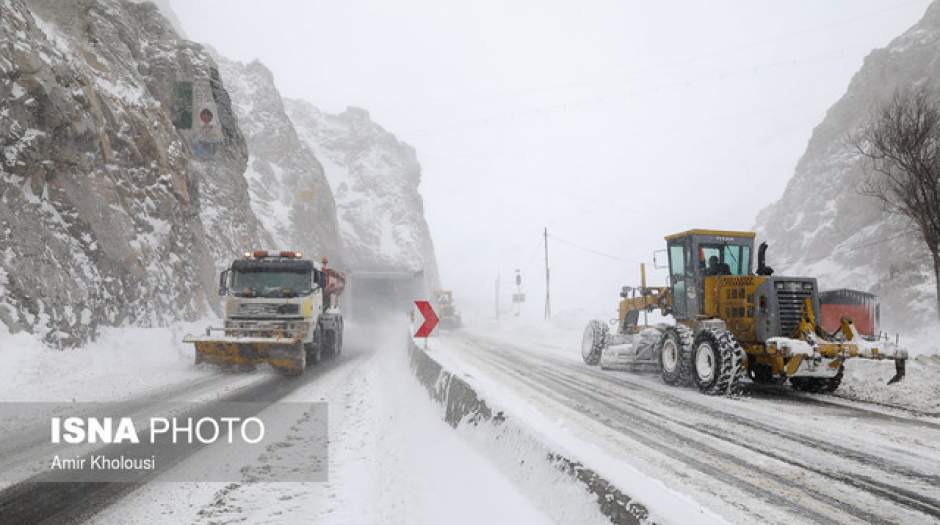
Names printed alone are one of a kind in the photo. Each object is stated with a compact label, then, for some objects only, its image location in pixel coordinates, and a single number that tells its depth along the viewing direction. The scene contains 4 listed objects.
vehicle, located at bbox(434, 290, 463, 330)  41.22
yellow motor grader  8.87
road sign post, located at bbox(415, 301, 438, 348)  14.86
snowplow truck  12.74
